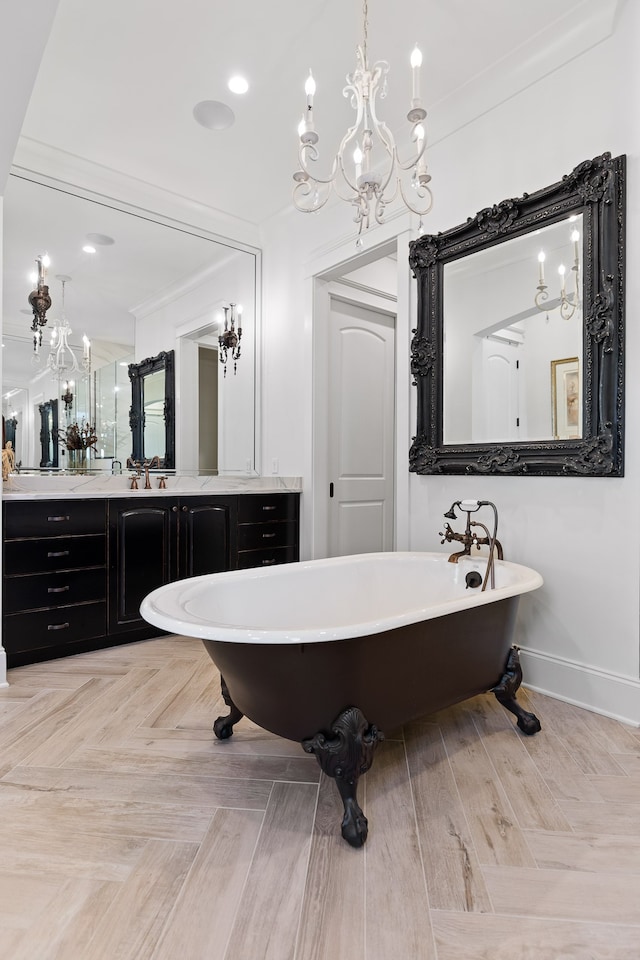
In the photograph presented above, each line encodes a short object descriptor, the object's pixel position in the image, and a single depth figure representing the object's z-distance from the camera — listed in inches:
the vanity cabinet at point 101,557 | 102.0
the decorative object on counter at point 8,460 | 108.7
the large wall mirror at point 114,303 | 115.6
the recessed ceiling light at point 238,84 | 99.8
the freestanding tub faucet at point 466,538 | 90.7
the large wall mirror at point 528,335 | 83.1
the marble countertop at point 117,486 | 109.1
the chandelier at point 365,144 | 64.0
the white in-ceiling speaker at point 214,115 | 106.9
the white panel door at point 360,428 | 148.8
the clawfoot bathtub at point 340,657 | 56.2
